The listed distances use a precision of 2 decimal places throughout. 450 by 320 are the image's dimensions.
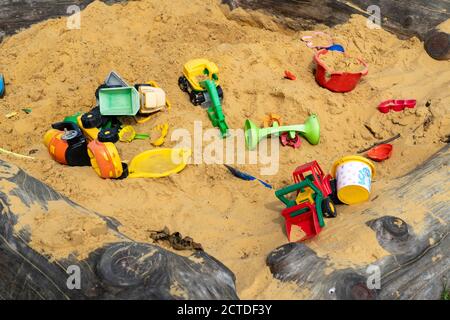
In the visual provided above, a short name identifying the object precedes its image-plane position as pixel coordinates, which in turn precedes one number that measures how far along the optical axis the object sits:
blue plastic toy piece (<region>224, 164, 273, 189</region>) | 3.49
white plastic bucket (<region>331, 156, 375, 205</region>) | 2.99
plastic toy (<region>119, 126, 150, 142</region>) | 3.74
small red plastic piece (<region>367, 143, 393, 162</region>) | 3.69
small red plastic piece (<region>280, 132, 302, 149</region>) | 3.85
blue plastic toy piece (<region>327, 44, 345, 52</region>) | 4.62
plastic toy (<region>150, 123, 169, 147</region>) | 3.69
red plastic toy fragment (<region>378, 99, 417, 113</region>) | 4.11
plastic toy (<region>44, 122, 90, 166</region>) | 3.38
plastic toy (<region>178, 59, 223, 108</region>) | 4.02
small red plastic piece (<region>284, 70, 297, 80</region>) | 4.34
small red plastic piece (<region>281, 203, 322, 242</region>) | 2.74
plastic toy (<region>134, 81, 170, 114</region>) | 3.78
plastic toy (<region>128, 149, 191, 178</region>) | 3.44
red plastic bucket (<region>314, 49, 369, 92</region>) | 4.21
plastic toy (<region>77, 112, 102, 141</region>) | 3.65
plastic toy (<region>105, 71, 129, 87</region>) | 3.92
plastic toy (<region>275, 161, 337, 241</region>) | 2.78
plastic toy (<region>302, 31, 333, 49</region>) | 4.73
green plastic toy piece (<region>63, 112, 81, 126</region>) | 3.74
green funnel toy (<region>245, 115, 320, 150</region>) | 3.74
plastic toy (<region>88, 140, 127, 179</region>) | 3.26
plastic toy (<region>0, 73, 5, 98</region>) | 4.39
